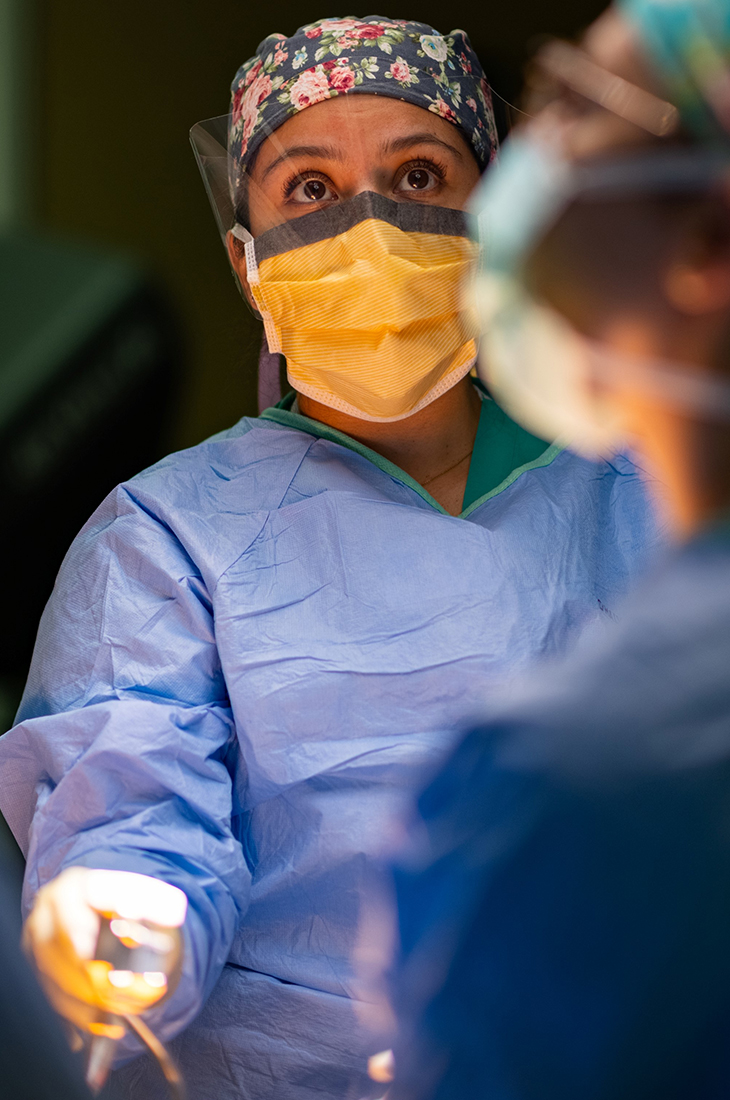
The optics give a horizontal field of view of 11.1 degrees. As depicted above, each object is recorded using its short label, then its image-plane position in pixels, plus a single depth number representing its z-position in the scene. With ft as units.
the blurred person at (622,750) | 4.87
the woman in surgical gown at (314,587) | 6.51
